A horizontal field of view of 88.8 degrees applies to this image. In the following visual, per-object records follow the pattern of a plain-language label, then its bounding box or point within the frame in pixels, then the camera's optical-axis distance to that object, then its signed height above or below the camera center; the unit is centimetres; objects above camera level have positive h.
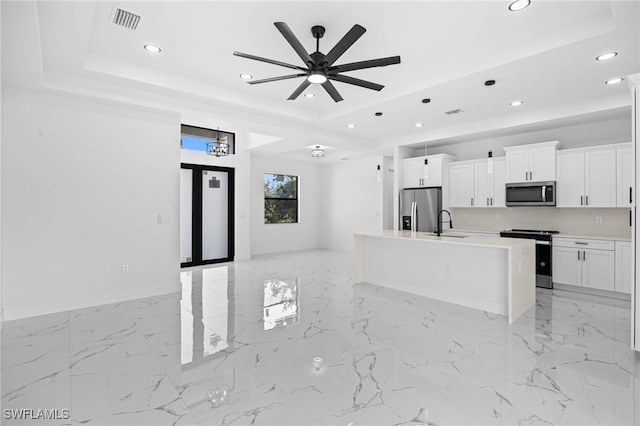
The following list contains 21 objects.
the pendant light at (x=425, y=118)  454 +153
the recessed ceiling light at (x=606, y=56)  319 +153
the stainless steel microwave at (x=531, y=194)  514 +26
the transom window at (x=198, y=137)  694 +163
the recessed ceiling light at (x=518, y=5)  267 +170
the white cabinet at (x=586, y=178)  471 +47
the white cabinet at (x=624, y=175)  455 +48
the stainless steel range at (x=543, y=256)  509 -74
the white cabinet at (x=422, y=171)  643 +81
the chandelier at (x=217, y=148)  674 +131
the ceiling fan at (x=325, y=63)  258 +134
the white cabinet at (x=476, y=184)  580 +49
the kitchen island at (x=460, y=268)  388 -79
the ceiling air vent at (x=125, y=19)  286 +173
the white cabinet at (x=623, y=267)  440 -78
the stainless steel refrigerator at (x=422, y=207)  643 +7
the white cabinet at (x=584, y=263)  455 -78
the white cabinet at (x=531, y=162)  517 +78
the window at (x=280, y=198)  889 +35
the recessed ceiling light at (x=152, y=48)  342 +173
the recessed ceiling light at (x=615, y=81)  383 +153
